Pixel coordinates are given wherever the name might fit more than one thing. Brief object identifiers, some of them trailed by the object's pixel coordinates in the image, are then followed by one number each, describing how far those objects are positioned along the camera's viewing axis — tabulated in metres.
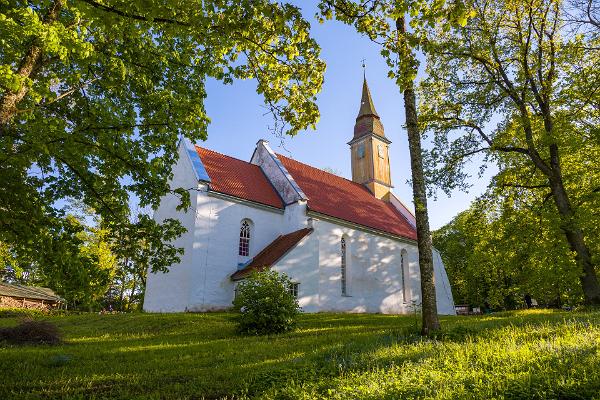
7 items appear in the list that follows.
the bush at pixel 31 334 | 11.46
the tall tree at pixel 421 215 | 9.80
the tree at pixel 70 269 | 7.75
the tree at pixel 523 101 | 16.00
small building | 37.06
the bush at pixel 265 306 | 13.33
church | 21.66
